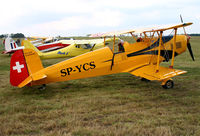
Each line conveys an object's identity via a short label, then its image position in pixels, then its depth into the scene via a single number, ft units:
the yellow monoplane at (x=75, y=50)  37.09
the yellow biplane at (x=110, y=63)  17.33
